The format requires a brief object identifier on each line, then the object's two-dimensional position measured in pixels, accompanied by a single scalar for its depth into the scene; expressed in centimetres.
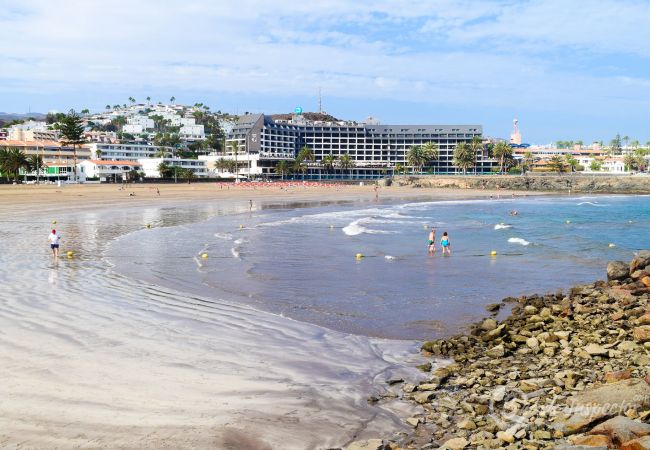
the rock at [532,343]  1109
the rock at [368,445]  721
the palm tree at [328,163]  15875
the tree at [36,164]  9528
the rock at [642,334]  1045
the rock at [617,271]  1795
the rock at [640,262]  1844
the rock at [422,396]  887
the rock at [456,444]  697
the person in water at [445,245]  2748
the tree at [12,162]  9325
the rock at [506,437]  691
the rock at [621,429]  598
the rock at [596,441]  600
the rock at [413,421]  799
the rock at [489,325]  1263
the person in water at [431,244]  2770
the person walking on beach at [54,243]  2345
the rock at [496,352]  1082
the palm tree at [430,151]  16485
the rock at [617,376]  845
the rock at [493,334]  1193
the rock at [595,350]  999
